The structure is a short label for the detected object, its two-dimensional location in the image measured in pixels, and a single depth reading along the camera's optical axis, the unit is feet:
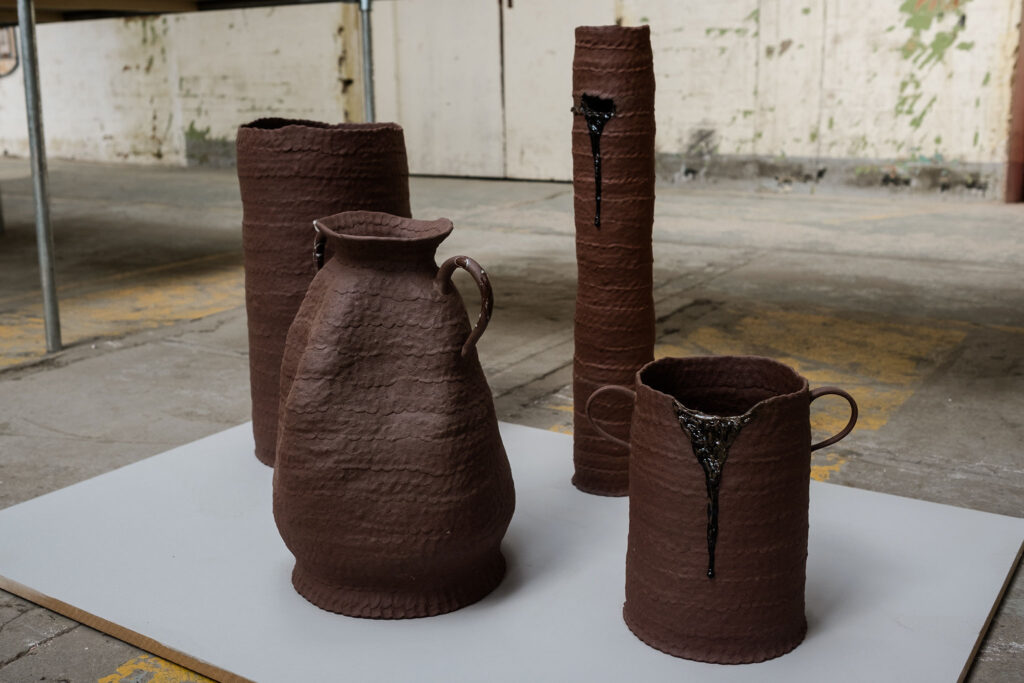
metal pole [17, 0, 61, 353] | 11.10
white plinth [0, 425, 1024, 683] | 5.40
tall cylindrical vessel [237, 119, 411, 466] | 7.61
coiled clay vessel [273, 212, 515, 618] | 5.74
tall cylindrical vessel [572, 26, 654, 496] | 7.04
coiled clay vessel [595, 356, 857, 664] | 5.22
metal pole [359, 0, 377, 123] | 12.12
